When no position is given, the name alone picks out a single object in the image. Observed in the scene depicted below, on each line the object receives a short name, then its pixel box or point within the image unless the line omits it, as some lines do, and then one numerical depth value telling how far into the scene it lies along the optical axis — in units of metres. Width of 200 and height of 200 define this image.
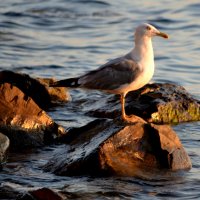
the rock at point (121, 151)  15.83
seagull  17.27
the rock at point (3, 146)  16.41
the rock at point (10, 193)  13.99
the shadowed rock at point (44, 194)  13.18
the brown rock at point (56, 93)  22.41
